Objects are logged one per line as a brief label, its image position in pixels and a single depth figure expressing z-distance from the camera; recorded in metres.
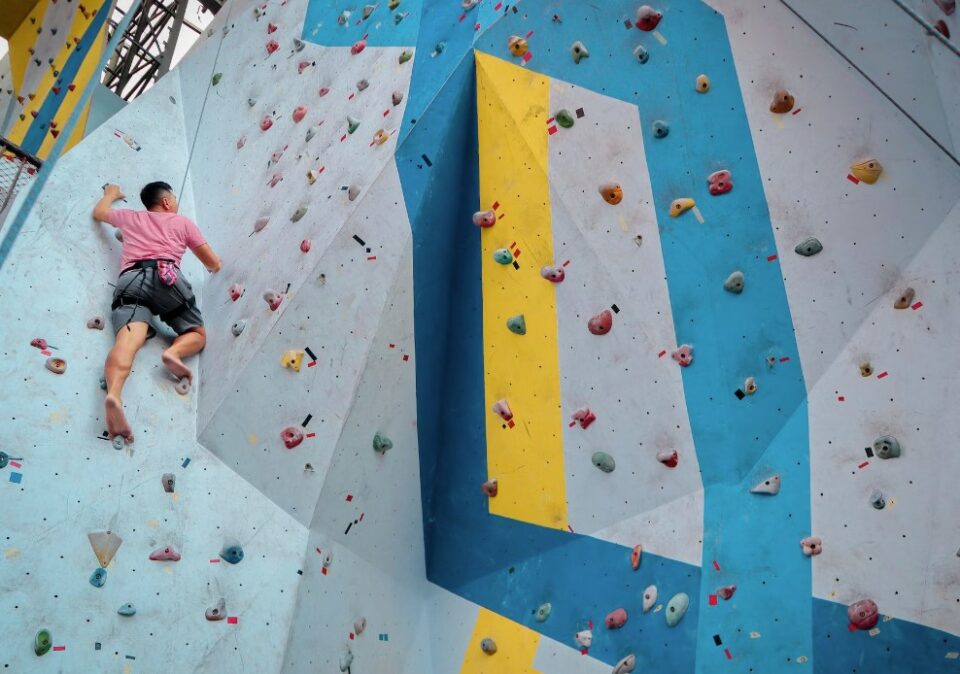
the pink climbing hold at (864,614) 2.84
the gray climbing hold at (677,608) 3.12
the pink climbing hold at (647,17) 3.52
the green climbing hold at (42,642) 2.91
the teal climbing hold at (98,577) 3.08
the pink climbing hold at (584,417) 3.45
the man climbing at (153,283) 3.60
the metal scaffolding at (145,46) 8.42
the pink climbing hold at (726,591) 3.05
